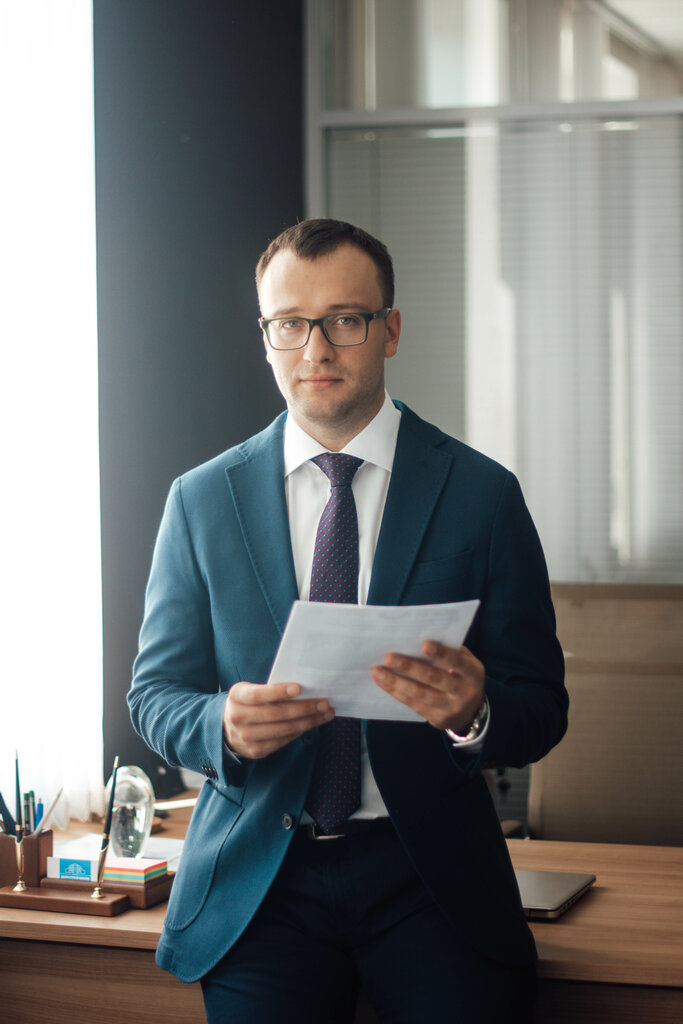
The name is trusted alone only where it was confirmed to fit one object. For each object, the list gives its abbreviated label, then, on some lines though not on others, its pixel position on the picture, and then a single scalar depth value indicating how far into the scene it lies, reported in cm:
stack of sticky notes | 299
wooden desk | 278
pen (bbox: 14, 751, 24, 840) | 304
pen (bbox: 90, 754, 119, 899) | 297
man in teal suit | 273
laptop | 292
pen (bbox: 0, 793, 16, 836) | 305
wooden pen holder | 304
